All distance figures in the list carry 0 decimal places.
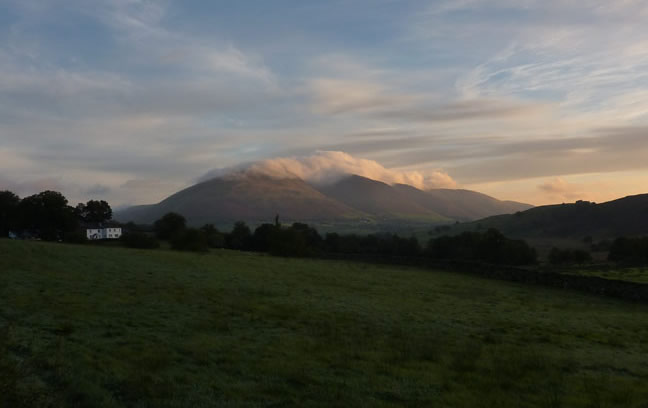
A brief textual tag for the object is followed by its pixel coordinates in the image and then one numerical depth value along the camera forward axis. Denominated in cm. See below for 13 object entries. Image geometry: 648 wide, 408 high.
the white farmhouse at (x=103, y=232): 13038
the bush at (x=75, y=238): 8656
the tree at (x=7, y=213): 9300
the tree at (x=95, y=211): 14188
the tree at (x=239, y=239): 12012
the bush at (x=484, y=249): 10531
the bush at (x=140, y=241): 8794
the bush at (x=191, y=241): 8462
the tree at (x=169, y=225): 10905
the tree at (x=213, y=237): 10956
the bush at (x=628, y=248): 9438
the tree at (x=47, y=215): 9150
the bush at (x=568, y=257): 9970
